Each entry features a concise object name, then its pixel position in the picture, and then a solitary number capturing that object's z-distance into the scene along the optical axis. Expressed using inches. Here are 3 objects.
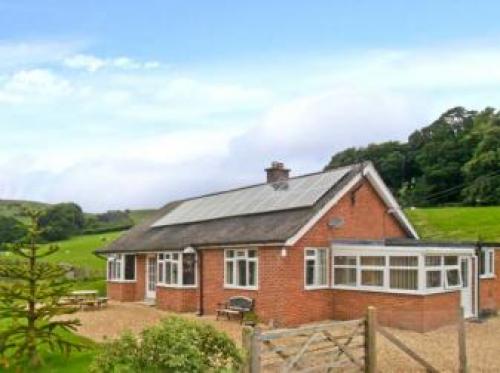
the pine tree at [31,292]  504.4
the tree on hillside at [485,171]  2721.5
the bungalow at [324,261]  855.1
